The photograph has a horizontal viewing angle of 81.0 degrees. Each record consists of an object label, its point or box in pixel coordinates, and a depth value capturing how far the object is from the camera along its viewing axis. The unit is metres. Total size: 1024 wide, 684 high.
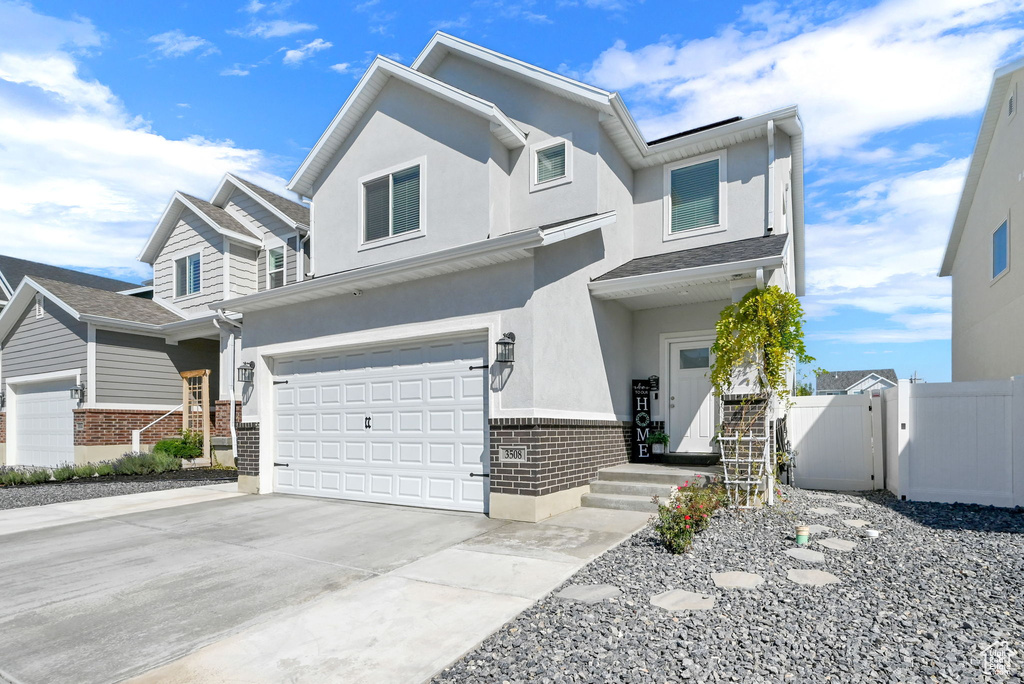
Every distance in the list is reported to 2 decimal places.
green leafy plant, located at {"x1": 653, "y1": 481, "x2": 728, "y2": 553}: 5.73
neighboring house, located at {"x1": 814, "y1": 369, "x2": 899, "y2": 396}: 36.19
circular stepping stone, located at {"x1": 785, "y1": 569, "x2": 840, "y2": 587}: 4.78
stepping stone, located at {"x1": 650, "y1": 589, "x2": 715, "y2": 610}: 4.29
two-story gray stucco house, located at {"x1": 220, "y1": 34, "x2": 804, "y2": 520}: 8.08
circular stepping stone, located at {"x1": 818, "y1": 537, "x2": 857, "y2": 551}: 5.80
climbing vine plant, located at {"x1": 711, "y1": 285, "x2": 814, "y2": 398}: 7.89
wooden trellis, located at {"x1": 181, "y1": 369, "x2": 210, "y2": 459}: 14.71
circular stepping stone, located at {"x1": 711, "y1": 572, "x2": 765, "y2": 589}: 4.74
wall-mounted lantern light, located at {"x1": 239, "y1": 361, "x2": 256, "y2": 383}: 10.69
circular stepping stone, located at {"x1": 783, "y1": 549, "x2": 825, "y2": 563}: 5.39
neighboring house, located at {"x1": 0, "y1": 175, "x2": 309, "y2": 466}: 15.09
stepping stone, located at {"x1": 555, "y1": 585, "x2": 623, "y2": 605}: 4.52
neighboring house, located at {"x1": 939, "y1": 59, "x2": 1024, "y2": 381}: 10.65
